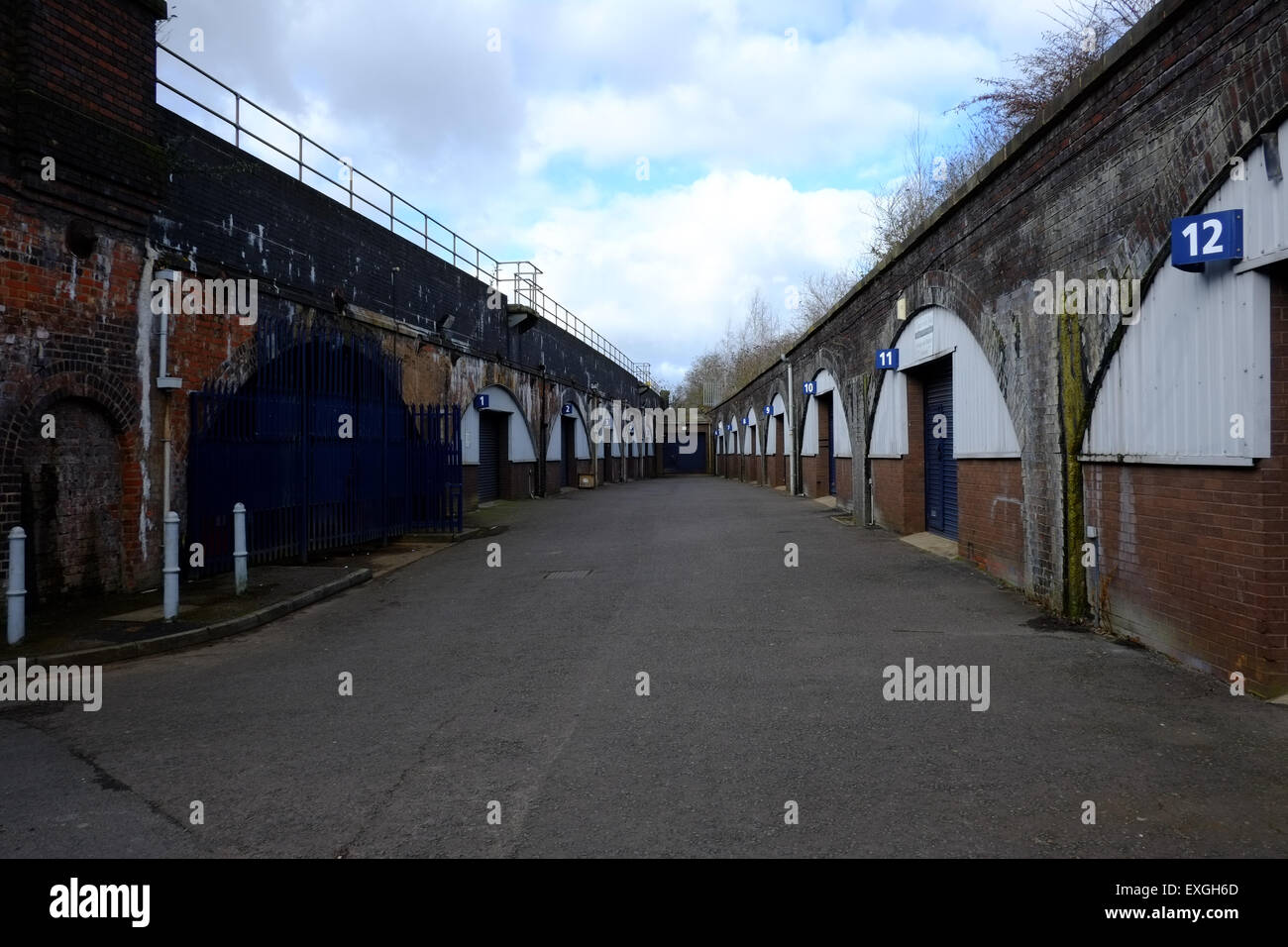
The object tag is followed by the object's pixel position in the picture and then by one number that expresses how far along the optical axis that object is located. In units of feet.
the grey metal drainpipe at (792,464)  89.97
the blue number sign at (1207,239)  17.11
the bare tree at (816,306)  139.64
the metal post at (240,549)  29.46
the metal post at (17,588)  21.65
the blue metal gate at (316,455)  33.65
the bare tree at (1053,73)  44.29
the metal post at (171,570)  25.13
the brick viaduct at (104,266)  25.46
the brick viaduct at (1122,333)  16.79
